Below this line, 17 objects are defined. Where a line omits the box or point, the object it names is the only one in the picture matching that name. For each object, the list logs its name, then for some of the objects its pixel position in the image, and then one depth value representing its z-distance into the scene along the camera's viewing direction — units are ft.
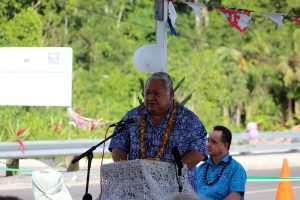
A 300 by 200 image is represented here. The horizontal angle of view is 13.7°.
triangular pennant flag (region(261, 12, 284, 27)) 47.40
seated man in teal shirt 32.07
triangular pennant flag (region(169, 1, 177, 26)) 43.81
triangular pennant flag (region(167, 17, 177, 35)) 43.88
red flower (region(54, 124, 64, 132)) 89.18
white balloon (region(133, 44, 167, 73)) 40.39
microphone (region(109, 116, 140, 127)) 26.66
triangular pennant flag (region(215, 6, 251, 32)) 48.22
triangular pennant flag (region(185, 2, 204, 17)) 47.55
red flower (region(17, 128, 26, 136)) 80.43
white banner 85.98
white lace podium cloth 25.54
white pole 41.42
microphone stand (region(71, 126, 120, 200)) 25.23
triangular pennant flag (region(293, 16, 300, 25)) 46.13
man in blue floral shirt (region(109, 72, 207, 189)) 27.80
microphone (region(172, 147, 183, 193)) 25.80
